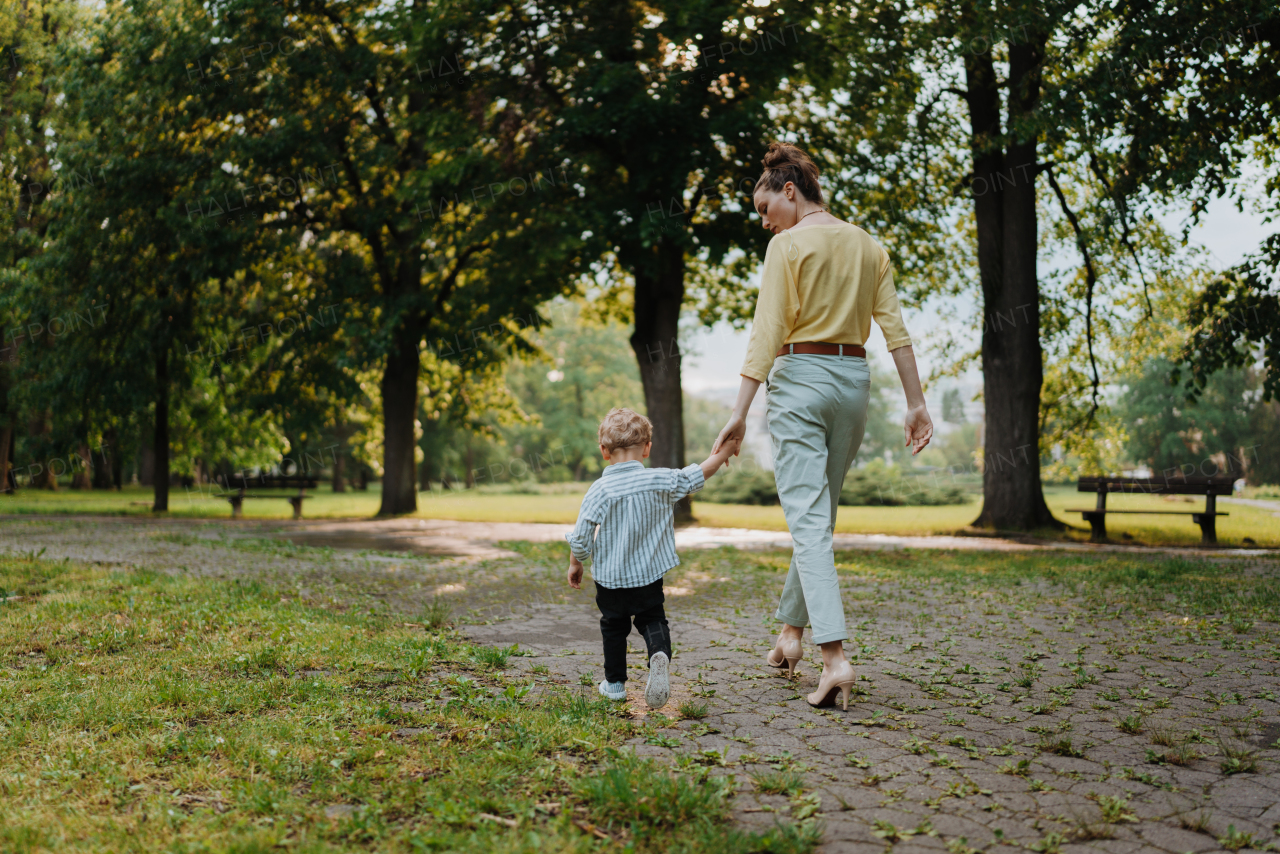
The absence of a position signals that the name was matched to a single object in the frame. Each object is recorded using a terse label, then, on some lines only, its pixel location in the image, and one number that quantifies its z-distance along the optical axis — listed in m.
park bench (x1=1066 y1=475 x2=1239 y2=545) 13.22
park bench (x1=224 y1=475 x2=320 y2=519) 21.14
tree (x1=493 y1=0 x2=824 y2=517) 13.27
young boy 3.95
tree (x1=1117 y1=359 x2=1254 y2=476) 54.25
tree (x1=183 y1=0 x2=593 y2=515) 14.90
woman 3.99
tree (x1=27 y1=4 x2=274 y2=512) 16.98
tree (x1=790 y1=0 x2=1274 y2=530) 11.30
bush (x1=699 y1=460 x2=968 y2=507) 30.16
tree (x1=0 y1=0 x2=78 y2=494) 21.80
